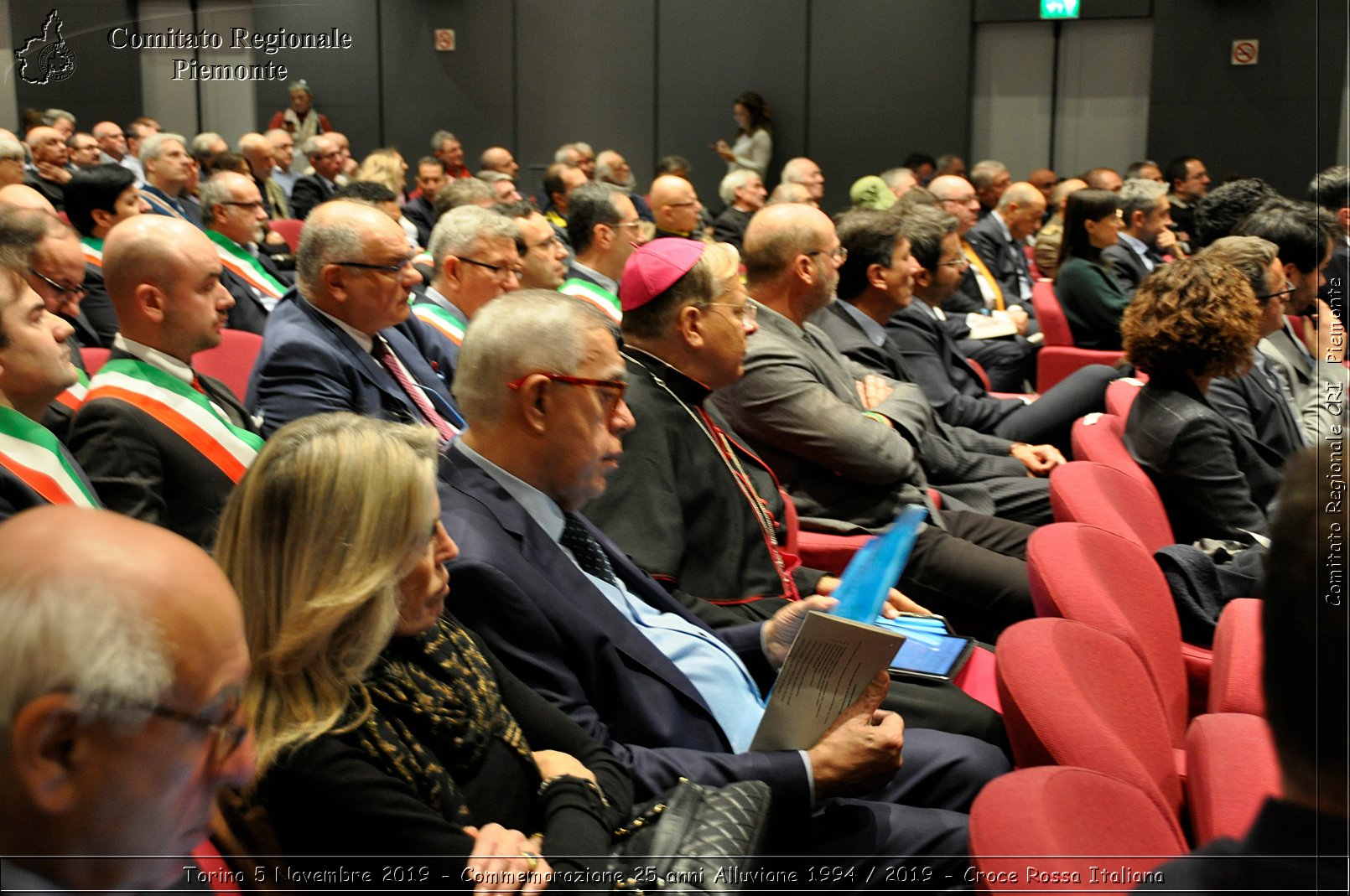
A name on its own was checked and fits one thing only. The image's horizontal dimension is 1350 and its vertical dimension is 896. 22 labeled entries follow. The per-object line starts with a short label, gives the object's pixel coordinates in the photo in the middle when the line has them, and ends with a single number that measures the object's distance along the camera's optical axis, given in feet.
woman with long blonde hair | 4.22
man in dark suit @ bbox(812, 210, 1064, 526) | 12.58
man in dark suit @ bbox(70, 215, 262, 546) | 8.26
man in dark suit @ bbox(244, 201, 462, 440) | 10.56
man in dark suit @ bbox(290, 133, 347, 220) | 30.45
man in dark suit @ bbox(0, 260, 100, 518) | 7.08
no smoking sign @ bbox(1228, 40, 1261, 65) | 35.32
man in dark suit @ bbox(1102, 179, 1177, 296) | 22.59
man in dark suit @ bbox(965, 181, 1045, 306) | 24.47
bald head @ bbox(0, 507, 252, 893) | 2.57
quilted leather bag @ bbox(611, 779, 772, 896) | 4.63
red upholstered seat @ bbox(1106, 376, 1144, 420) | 11.30
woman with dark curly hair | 9.35
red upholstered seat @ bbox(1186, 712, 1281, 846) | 2.89
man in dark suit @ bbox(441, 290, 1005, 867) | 5.77
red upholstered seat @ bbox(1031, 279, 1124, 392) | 17.10
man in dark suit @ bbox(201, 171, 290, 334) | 17.83
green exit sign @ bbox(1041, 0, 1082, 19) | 37.11
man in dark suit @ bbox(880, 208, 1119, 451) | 13.88
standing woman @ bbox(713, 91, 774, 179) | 40.09
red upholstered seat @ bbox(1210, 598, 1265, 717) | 6.16
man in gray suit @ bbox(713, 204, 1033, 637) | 10.29
